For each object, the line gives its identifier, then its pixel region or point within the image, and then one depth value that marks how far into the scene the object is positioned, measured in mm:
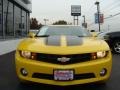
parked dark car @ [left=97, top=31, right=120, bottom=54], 5356
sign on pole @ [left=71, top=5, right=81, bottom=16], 28243
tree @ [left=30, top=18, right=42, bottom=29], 41266
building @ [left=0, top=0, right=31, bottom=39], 9300
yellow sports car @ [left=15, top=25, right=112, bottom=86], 1958
